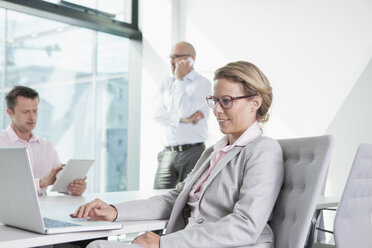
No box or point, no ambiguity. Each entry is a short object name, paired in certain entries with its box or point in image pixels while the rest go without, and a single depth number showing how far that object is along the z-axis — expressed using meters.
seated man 3.30
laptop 1.60
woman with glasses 1.72
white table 1.54
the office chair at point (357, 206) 2.12
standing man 4.36
